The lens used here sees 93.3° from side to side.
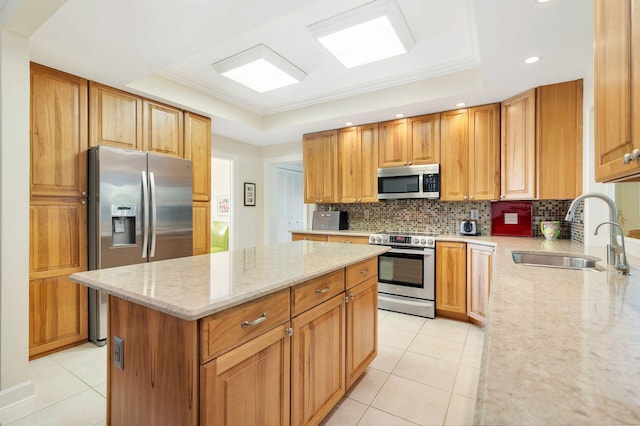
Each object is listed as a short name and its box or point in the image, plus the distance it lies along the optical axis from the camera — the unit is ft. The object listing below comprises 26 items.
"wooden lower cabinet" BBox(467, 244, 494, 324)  9.69
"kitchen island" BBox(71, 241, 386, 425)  3.43
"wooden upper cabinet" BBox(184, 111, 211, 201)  11.42
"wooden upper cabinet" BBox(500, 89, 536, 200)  9.66
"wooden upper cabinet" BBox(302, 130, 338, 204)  14.38
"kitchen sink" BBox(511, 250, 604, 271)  6.36
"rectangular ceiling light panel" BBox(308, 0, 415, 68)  6.77
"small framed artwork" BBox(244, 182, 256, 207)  16.63
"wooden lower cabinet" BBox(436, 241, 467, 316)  10.56
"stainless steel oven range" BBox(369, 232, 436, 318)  11.05
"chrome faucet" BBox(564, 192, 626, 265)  5.01
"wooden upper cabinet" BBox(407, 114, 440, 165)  11.87
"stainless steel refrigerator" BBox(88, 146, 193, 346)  8.64
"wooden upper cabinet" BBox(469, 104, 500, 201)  10.80
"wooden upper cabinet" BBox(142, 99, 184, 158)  10.15
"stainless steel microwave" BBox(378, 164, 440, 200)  11.85
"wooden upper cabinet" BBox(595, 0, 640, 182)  2.58
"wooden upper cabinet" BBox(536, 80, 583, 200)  9.02
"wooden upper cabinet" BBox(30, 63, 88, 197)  7.88
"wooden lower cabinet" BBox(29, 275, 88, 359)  7.88
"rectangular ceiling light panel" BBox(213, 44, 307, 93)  8.80
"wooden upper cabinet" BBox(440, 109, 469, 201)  11.36
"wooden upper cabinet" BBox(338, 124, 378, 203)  13.33
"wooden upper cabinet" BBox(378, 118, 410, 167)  12.55
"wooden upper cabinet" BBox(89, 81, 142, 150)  8.92
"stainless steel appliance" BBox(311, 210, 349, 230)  14.58
